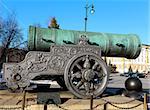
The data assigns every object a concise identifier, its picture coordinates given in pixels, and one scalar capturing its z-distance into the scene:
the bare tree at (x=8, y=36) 25.78
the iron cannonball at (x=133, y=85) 12.29
